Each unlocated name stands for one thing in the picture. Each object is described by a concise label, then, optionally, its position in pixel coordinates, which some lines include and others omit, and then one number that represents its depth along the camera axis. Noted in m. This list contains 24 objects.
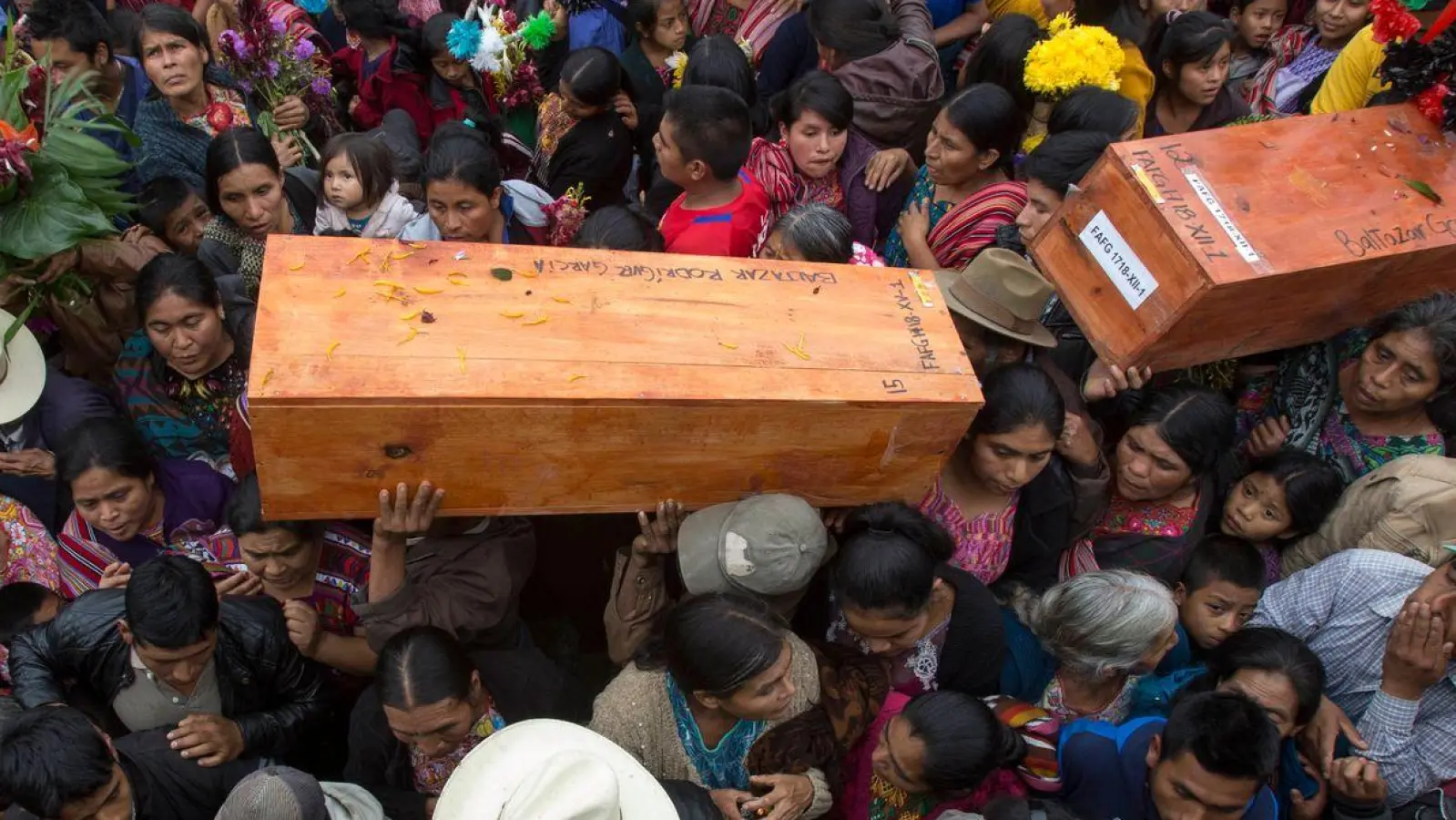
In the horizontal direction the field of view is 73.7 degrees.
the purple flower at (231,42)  4.57
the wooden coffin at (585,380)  2.32
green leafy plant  3.07
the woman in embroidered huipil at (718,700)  2.37
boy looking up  3.12
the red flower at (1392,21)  3.13
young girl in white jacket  4.07
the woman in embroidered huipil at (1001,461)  2.87
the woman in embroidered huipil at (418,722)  2.49
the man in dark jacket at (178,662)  2.58
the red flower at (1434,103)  3.19
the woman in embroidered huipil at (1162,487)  3.15
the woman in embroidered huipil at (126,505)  3.01
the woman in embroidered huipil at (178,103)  4.23
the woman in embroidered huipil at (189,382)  3.25
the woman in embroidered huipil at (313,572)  2.91
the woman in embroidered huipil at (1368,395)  3.13
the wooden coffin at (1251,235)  2.91
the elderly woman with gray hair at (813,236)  3.30
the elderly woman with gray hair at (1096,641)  2.71
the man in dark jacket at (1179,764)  2.38
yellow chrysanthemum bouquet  4.00
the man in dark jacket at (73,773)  2.23
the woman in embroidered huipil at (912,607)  2.64
